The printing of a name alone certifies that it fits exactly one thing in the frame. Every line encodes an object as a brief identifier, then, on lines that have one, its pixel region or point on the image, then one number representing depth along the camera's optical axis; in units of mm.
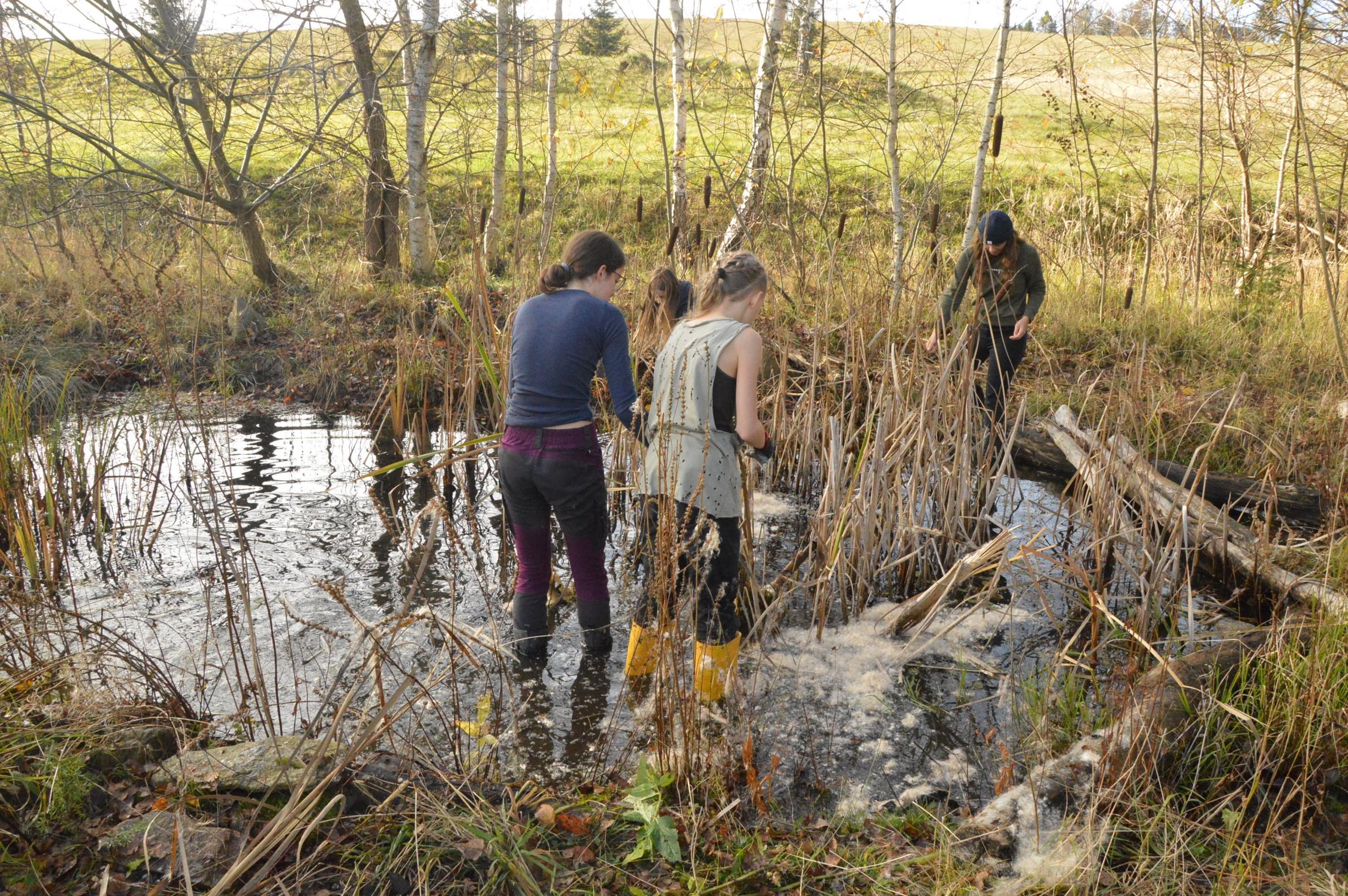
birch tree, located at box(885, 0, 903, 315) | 6672
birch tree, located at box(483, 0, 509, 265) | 10570
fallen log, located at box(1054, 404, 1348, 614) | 3633
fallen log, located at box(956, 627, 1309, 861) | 2525
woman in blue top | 3201
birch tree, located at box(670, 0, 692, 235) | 8922
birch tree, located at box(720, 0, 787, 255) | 5793
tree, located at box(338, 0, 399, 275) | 9125
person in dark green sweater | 5340
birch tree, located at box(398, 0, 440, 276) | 9172
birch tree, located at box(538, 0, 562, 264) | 10848
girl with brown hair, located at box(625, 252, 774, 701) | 2918
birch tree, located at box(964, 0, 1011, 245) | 7449
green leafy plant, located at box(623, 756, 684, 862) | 2488
